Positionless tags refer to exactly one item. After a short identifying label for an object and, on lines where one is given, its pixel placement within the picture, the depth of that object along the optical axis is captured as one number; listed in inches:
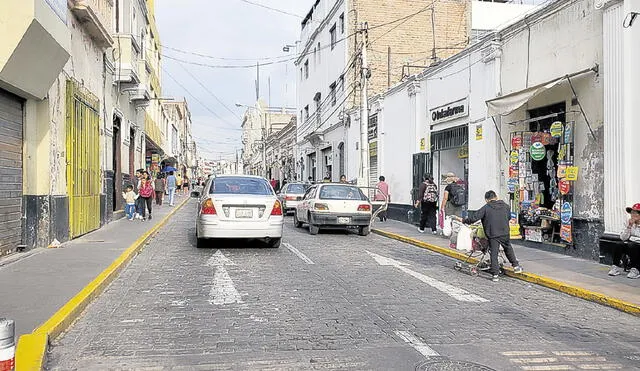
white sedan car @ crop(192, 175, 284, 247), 459.8
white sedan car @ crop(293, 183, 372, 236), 616.7
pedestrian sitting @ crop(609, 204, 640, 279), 342.6
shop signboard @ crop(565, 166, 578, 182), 439.2
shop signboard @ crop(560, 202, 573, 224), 446.0
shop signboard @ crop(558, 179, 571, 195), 447.8
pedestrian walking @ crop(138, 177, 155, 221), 729.6
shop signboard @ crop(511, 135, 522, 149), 516.4
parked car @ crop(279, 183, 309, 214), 917.8
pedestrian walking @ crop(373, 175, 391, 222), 774.5
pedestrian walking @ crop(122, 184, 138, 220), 721.0
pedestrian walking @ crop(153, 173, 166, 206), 1042.1
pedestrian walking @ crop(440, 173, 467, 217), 558.3
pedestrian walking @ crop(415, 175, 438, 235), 616.7
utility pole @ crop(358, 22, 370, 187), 783.1
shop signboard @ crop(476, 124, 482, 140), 577.9
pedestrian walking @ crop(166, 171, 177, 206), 1099.9
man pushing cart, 368.2
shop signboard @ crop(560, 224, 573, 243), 443.8
